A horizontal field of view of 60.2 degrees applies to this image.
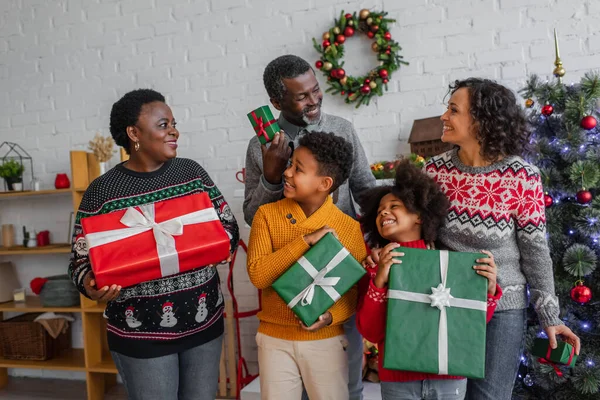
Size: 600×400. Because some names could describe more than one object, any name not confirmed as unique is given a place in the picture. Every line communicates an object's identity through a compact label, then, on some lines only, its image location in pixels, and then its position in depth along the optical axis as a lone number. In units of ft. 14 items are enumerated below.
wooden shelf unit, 10.39
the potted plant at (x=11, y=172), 11.13
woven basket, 10.87
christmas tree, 6.45
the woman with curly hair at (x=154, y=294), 4.98
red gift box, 4.58
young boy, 4.93
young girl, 4.59
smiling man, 5.24
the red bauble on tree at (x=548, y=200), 6.53
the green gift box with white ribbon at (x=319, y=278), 4.66
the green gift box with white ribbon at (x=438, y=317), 4.36
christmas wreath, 9.41
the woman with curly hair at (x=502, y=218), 4.70
